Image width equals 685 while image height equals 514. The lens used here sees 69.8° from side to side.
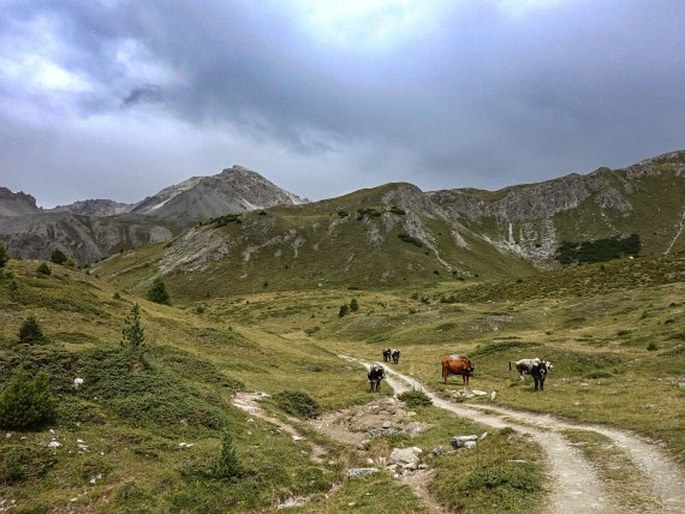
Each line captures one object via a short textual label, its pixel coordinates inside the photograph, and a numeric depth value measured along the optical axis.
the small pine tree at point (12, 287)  35.79
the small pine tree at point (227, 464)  15.16
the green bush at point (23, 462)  14.46
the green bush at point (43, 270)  48.16
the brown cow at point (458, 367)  34.47
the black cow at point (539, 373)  29.89
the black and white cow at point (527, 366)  30.62
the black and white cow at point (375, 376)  31.48
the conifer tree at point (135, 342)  25.09
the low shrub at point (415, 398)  27.10
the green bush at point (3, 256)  41.80
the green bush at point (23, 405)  16.73
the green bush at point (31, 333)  25.77
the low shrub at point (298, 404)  26.13
